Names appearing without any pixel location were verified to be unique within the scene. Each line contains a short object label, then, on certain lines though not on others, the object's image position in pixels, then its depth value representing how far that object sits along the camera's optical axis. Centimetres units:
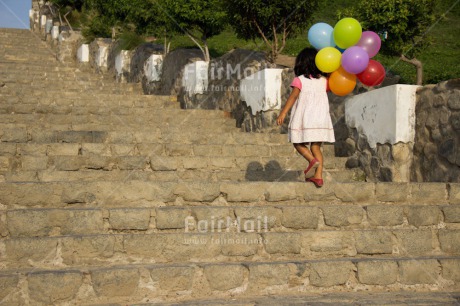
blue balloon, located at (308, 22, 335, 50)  539
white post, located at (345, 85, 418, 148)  595
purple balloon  501
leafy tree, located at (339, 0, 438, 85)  938
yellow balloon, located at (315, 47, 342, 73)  505
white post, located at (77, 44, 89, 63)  1961
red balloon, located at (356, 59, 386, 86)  518
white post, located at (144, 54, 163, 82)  1361
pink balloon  527
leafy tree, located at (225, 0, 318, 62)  962
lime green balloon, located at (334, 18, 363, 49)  510
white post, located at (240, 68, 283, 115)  853
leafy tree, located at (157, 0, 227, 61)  1146
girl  509
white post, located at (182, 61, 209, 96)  1117
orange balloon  516
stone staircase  358
